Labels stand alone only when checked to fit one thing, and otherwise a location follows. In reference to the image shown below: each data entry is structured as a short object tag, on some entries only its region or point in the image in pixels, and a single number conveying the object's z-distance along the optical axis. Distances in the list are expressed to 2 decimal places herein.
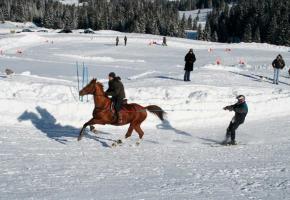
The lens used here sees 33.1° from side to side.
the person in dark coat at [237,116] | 16.81
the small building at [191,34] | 158.50
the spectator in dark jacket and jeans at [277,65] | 32.01
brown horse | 15.54
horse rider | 15.89
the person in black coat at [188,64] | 28.30
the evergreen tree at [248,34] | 122.38
